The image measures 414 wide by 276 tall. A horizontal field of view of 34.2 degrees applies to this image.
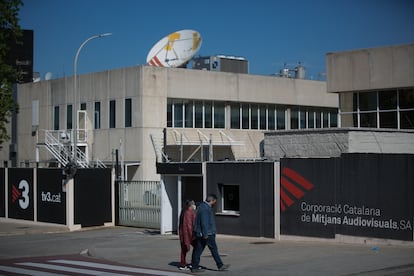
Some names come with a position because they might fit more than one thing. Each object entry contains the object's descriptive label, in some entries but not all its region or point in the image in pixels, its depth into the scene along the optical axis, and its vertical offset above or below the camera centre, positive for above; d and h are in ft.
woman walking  50.67 -5.47
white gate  95.55 -6.81
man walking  48.85 -5.38
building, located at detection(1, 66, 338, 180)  146.61 +10.21
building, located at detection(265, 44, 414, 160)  74.43 +6.53
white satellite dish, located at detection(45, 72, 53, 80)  177.70 +21.63
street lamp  109.91 +7.28
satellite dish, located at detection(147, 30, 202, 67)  151.94 +24.62
